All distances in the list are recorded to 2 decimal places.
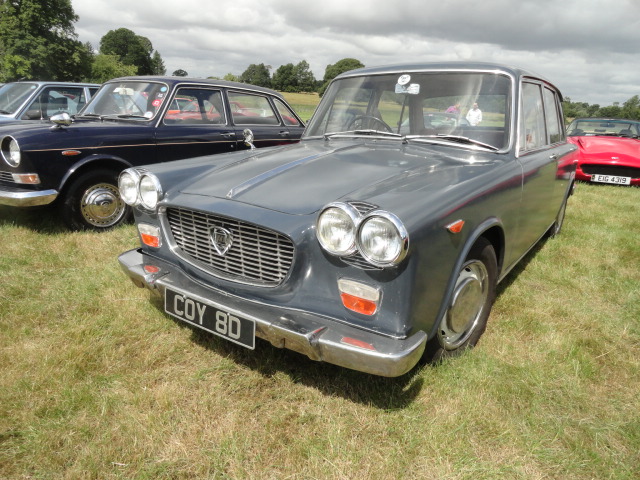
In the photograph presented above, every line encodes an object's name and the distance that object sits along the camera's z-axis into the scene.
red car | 7.78
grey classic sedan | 1.79
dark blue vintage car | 4.16
